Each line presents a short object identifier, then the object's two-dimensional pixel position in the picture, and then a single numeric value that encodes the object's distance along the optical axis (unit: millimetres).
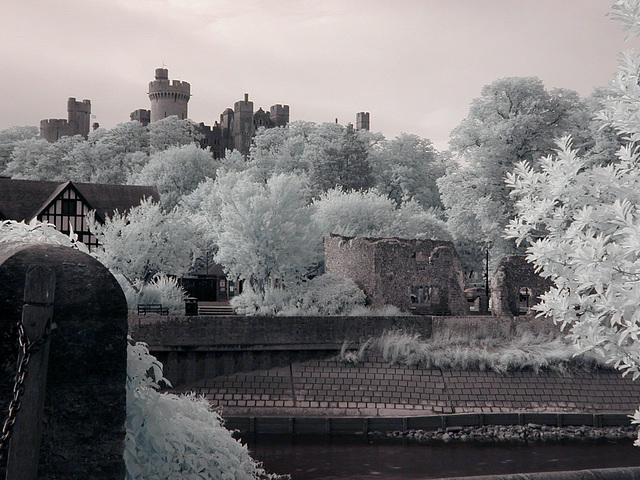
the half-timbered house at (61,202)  41719
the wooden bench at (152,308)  30750
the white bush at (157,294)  31406
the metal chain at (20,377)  4848
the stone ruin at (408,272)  34125
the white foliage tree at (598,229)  7586
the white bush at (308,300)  33438
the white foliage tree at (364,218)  45909
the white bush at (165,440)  6449
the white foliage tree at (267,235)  35531
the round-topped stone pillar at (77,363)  5402
